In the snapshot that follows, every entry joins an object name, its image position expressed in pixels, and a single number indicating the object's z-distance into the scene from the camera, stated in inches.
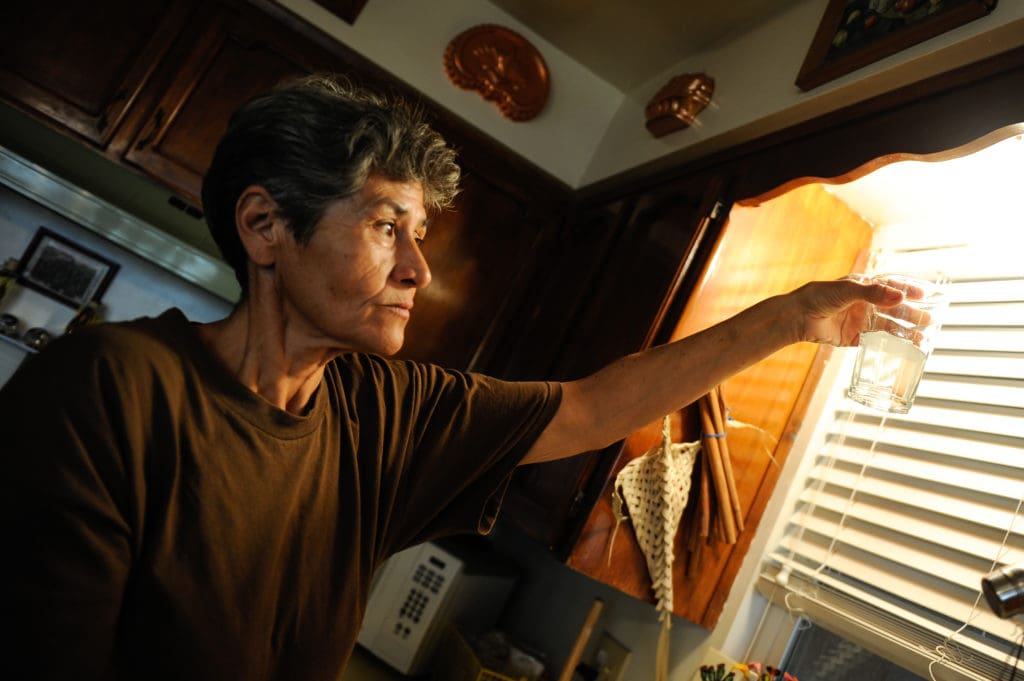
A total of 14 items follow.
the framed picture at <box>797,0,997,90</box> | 45.5
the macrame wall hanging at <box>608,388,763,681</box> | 59.8
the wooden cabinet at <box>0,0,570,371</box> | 82.1
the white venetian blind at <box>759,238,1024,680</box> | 47.9
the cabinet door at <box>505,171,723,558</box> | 64.1
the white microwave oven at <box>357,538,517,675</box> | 80.0
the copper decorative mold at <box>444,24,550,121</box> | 96.3
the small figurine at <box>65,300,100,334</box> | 97.4
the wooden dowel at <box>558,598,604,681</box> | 66.4
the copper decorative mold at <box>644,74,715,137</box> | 75.0
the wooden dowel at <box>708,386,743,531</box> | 60.7
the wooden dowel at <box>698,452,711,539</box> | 60.4
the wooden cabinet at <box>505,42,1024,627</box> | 59.5
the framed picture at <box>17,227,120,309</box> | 99.0
